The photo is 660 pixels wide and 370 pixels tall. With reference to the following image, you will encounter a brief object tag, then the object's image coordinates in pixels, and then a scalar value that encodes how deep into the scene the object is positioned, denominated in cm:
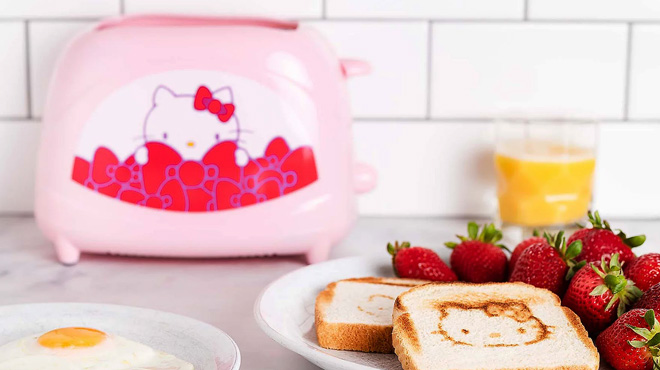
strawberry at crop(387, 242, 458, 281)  84
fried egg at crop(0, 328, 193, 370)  72
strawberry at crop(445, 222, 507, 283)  84
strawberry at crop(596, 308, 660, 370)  71
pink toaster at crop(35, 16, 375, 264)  89
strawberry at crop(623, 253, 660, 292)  78
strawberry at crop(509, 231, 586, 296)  80
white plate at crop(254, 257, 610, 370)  73
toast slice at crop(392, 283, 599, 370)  72
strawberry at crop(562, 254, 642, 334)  77
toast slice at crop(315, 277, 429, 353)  76
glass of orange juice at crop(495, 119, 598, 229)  97
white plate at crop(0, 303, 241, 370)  74
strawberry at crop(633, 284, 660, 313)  74
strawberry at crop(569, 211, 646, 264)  81
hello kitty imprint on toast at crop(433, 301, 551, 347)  74
